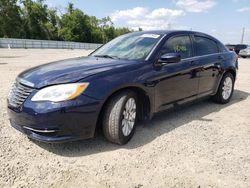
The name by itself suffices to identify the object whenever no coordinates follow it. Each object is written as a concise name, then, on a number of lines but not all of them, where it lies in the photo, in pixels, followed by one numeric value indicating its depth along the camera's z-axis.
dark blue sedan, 2.21
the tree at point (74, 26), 46.65
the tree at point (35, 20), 43.04
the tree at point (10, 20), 40.12
